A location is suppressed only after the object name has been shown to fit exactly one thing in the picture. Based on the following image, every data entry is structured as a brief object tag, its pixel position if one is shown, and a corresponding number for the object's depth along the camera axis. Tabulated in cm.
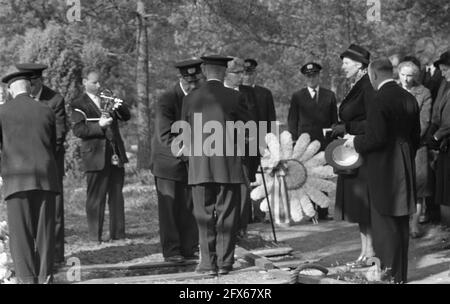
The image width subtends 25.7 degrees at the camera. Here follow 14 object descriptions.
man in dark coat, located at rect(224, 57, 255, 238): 977
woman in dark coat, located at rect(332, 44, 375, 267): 940
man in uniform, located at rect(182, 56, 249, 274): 902
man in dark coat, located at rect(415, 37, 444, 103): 1138
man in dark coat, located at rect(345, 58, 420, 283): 836
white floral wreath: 1265
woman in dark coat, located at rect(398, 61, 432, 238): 1093
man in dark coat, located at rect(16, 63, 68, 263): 998
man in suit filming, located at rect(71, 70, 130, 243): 1155
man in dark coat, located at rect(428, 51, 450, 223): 1026
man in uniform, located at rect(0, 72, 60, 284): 847
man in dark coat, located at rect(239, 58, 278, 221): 1230
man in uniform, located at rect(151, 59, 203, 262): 989
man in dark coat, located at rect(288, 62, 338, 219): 1302
